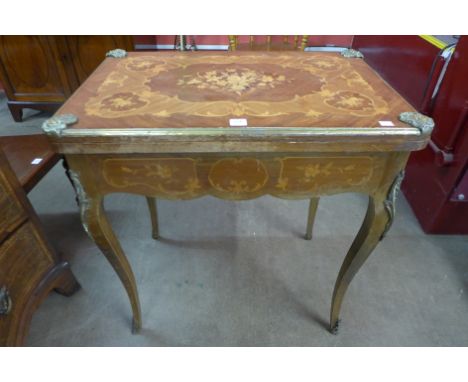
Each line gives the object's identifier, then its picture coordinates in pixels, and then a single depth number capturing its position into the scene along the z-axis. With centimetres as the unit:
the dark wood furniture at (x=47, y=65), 200
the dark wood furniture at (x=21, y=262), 82
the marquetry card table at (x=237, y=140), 60
